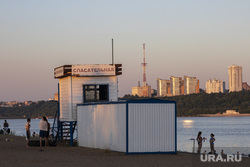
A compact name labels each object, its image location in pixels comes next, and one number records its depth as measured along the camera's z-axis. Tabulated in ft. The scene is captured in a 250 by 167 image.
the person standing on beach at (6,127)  175.63
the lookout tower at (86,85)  110.83
